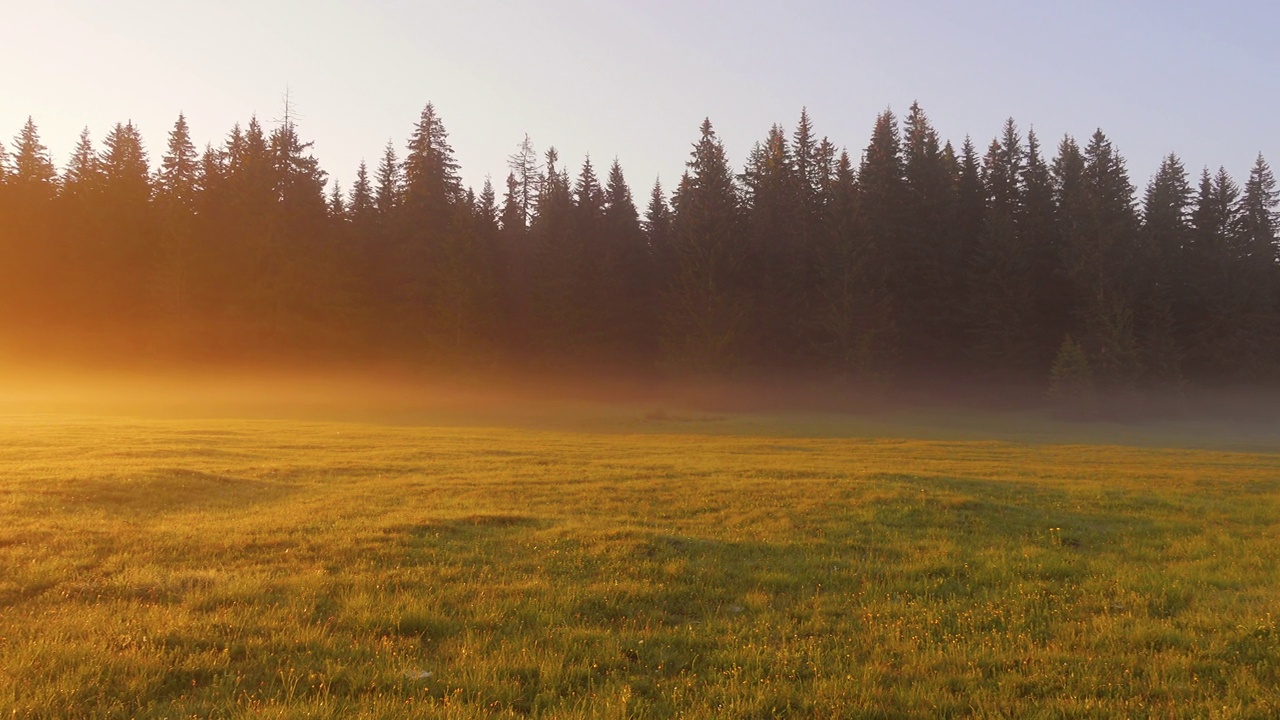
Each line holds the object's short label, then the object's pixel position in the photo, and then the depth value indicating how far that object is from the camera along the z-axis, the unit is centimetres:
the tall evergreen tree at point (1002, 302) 6975
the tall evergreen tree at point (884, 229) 6744
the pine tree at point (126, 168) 7062
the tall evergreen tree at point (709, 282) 6544
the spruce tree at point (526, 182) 9012
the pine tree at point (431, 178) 7200
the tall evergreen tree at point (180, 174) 6931
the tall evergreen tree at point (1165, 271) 6619
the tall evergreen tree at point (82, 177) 7000
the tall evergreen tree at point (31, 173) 6912
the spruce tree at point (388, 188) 7719
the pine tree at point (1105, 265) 6294
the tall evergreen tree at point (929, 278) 7275
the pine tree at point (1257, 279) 7138
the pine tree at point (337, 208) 7419
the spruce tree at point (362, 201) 7631
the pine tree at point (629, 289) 7275
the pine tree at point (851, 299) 6556
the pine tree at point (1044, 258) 7256
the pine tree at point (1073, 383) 5862
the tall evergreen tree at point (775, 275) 7156
